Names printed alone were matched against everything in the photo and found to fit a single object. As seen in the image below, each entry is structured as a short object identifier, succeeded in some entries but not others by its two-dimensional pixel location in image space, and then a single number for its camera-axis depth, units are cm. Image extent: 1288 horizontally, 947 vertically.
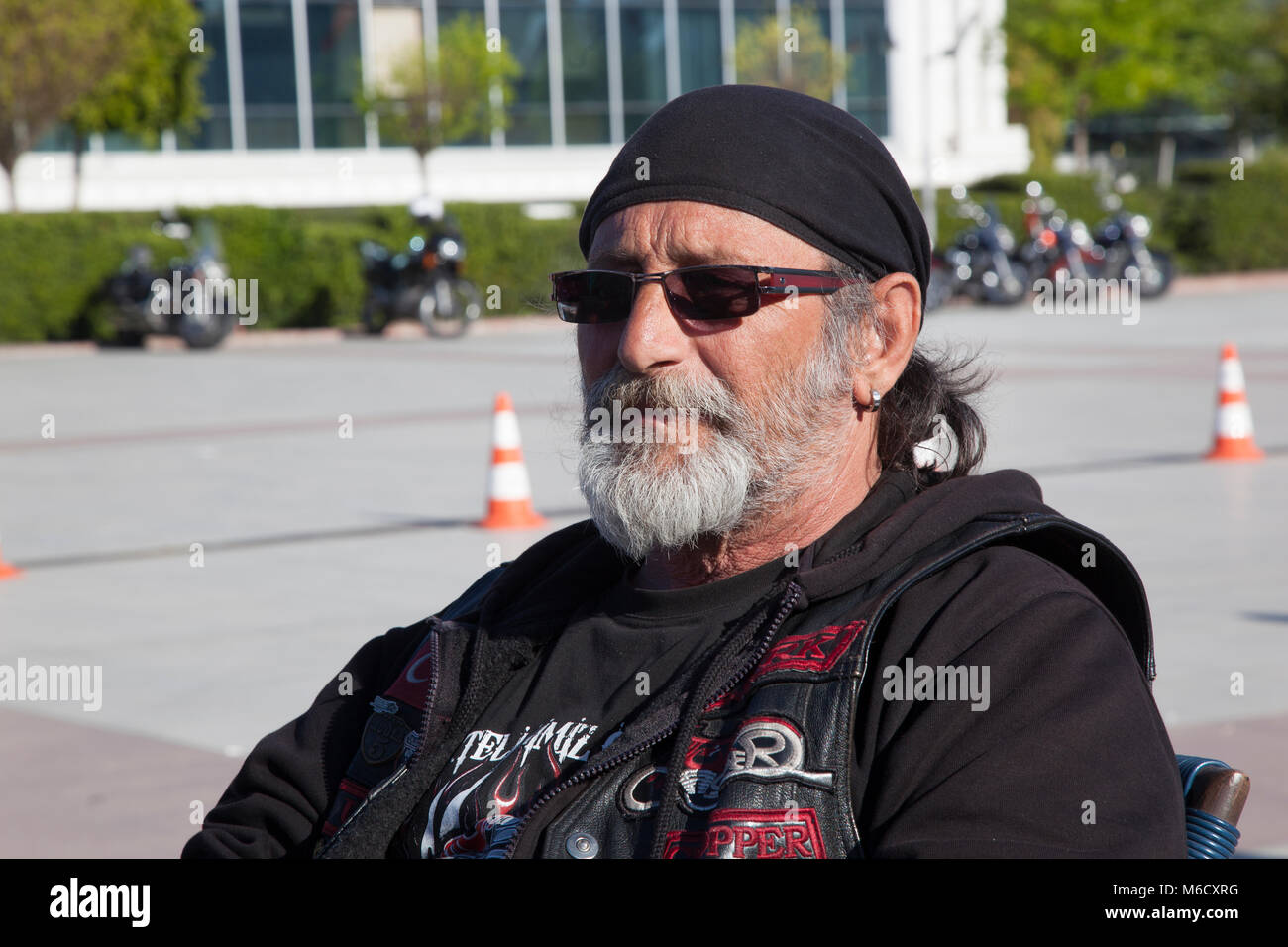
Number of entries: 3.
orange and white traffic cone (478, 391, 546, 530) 876
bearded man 185
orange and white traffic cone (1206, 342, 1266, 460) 1042
